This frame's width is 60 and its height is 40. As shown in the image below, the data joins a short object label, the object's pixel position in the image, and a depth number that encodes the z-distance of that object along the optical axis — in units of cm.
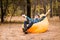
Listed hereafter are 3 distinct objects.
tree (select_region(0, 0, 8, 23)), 1923
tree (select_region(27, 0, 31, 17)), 1831
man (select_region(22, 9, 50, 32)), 1054
